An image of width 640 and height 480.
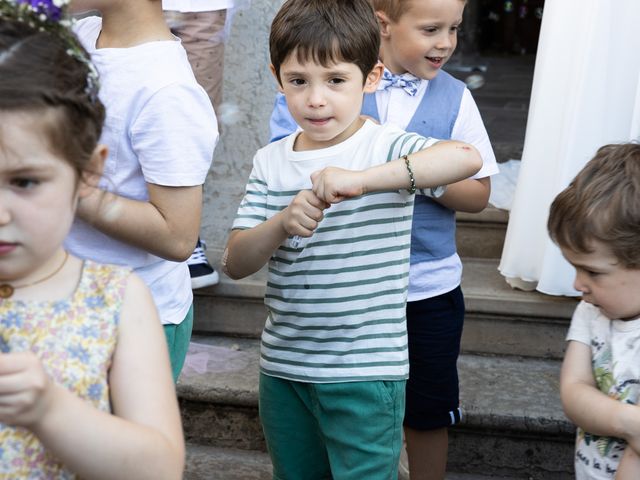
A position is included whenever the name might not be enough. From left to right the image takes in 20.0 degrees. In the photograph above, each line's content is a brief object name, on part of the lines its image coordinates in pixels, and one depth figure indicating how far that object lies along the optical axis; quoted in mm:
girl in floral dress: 1991
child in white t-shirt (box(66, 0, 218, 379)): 2410
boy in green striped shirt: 2514
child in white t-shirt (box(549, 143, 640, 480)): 2434
